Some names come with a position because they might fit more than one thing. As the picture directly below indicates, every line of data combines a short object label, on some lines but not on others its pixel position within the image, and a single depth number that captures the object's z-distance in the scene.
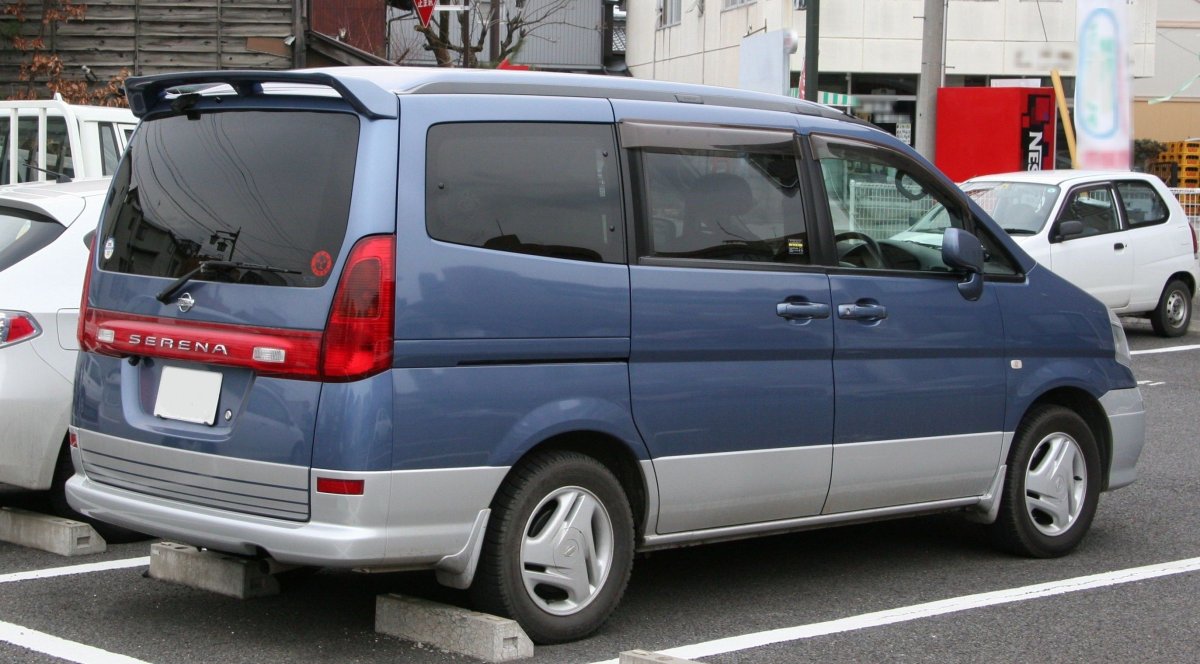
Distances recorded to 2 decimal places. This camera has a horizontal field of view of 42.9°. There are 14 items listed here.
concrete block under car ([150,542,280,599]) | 5.57
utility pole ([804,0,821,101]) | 17.30
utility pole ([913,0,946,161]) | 18.27
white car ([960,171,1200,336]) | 14.99
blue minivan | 4.71
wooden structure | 21.91
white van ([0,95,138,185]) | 12.42
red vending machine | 21.38
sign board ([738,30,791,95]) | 15.95
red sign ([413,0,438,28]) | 20.62
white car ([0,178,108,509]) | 6.43
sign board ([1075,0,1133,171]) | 18.77
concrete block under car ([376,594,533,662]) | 4.93
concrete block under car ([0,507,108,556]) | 6.59
